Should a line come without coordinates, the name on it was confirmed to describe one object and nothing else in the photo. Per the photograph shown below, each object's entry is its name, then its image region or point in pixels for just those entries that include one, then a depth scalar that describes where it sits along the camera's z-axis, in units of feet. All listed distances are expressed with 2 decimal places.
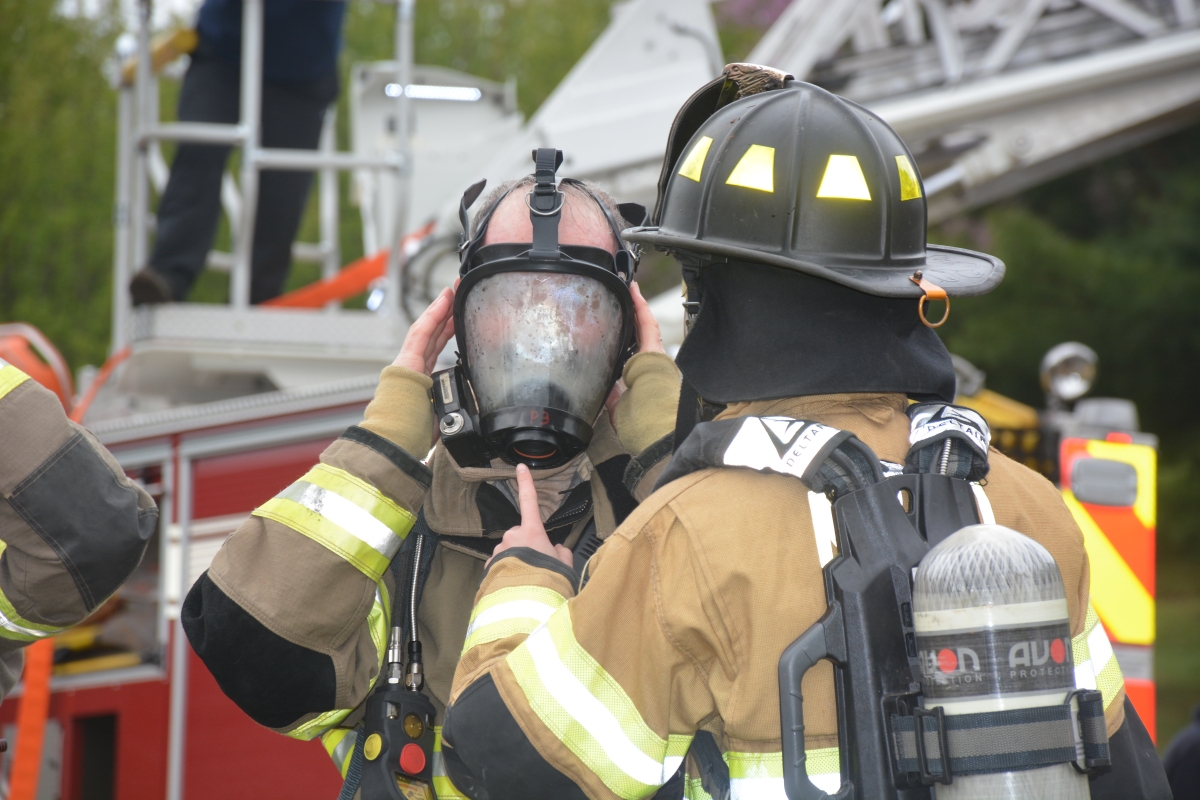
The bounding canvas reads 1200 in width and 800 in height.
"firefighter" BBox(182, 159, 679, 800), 21.72
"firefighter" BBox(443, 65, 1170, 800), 21.01
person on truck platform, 30.57
